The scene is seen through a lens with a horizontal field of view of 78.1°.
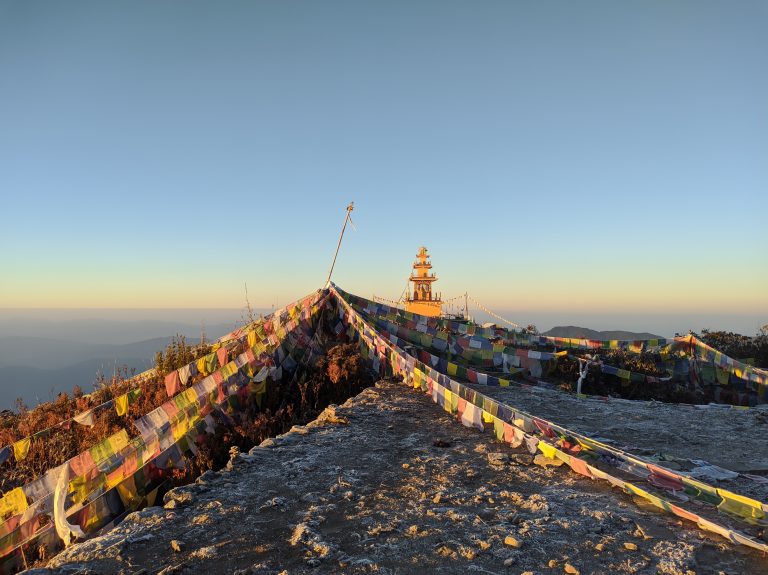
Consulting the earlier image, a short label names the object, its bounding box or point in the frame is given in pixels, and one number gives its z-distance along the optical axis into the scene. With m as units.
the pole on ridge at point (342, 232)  12.62
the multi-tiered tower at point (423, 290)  36.50
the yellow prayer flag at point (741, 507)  3.76
